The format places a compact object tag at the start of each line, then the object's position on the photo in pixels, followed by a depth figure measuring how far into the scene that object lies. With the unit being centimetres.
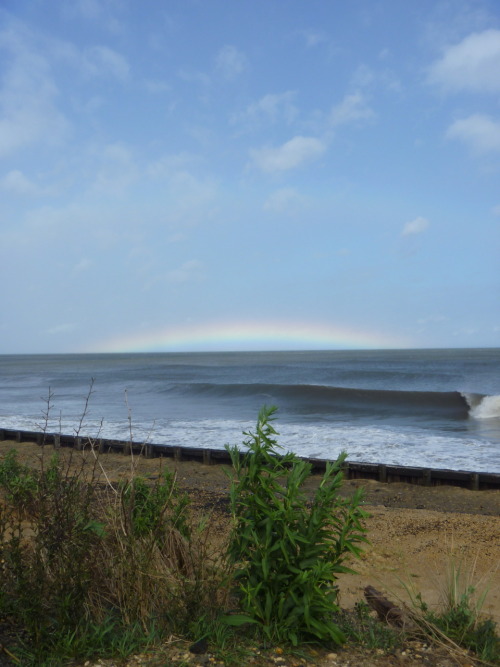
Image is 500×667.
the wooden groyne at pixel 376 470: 1143
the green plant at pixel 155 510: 419
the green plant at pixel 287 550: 334
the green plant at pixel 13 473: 693
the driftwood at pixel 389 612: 373
